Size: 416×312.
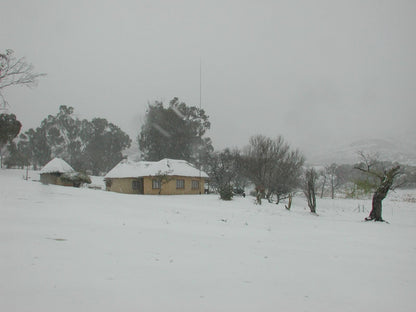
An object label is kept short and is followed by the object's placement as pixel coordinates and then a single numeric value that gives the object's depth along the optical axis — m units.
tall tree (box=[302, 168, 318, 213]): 20.73
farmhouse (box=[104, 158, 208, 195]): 33.91
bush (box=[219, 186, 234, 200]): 27.30
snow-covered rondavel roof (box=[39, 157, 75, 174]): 38.37
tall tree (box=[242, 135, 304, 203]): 33.72
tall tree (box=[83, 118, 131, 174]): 62.66
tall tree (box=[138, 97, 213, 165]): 51.25
